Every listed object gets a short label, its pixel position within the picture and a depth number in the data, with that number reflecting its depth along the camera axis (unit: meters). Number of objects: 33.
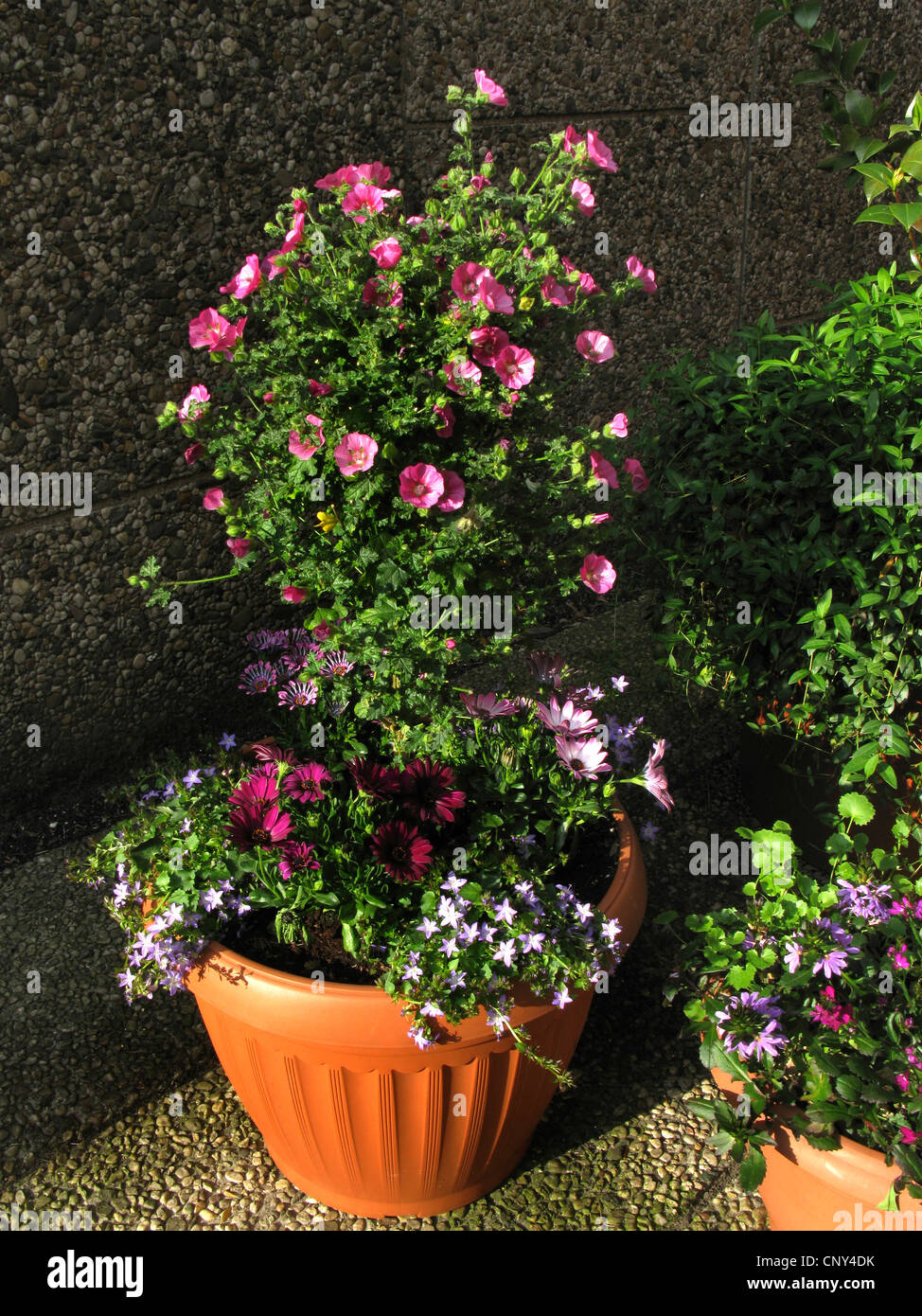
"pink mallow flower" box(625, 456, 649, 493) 2.00
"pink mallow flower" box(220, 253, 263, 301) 1.73
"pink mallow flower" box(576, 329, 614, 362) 1.85
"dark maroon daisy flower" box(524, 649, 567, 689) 2.20
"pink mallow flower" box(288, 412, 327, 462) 1.71
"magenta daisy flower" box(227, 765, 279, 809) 1.87
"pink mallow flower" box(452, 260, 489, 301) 1.66
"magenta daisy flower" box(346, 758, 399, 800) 1.89
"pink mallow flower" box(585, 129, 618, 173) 1.73
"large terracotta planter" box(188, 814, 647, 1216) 1.71
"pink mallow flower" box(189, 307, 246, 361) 1.79
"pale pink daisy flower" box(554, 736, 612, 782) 1.97
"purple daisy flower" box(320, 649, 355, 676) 1.99
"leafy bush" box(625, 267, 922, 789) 2.46
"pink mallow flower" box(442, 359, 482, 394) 1.67
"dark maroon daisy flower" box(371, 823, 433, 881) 1.80
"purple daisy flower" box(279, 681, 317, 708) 2.19
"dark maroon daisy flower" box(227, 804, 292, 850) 1.82
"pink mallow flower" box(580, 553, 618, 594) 1.93
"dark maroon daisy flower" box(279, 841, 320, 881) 1.80
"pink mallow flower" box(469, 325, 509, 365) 1.68
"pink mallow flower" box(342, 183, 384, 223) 1.71
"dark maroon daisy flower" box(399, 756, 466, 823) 1.90
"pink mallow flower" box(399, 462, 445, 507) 1.70
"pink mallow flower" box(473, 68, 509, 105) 1.77
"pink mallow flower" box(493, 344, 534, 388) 1.72
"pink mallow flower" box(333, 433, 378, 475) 1.67
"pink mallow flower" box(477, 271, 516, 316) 1.65
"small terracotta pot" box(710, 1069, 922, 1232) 1.66
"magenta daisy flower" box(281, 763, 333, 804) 1.88
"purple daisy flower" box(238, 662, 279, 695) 2.29
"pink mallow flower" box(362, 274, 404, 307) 1.67
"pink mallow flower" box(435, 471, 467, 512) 1.74
